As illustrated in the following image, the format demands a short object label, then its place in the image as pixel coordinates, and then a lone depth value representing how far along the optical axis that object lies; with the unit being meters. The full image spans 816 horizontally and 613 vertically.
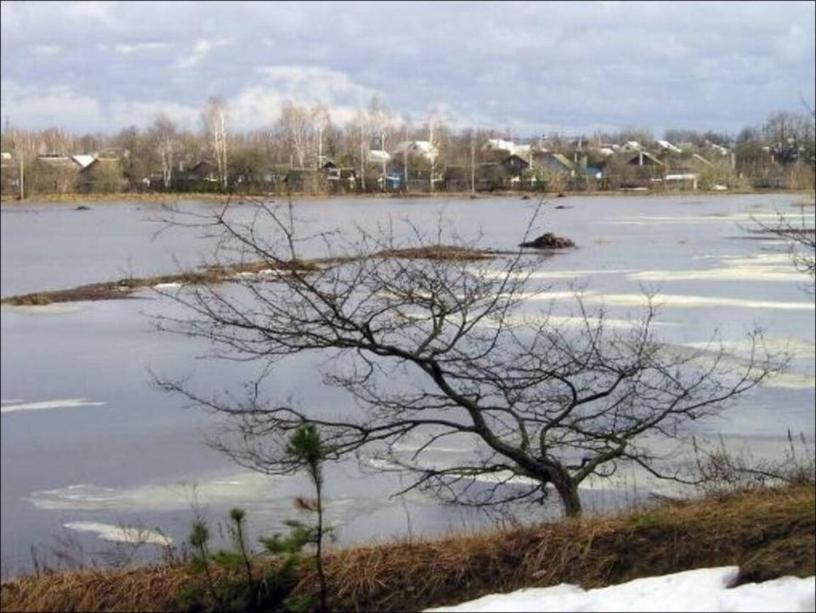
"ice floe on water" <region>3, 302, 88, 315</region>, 23.59
